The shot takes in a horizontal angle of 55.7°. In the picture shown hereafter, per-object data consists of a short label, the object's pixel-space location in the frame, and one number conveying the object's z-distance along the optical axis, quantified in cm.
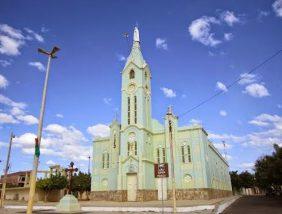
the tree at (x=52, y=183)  4775
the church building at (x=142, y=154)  4022
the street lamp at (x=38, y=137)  1330
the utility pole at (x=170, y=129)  1826
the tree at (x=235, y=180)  9814
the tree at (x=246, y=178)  10049
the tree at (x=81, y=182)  5643
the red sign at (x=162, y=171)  1719
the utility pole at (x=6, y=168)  3078
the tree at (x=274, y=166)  2636
